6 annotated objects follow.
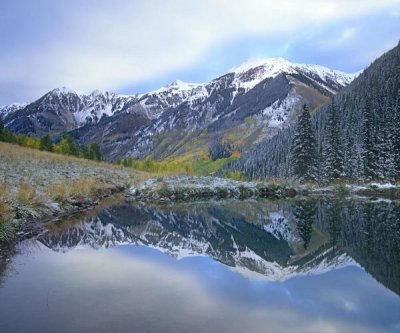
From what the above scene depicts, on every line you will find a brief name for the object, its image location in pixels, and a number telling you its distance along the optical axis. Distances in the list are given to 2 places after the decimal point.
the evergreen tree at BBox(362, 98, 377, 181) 66.94
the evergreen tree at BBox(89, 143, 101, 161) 91.25
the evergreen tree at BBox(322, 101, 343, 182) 63.88
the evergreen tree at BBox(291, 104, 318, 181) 60.56
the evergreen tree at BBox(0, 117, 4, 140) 75.91
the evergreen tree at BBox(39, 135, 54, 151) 79.44
